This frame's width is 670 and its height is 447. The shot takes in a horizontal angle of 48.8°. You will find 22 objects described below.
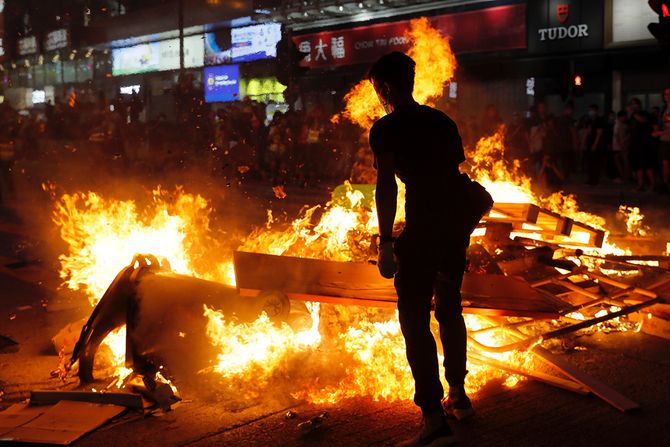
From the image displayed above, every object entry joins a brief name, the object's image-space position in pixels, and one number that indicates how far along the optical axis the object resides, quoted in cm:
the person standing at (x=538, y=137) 1628
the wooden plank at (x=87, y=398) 435
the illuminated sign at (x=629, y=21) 2048
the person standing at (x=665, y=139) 1366
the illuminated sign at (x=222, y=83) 3575
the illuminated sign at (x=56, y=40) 5300
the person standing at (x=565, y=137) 1636
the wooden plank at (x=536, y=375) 447
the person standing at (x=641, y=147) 1479
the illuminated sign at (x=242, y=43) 3475
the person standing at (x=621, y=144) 1633
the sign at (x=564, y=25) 2123
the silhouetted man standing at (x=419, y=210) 375
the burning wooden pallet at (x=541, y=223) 630
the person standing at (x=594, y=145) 1688
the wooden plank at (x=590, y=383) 422
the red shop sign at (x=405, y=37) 2286
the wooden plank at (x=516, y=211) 627
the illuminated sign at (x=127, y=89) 4528
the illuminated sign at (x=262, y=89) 3253
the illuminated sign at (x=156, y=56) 4019
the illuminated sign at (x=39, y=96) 5646
